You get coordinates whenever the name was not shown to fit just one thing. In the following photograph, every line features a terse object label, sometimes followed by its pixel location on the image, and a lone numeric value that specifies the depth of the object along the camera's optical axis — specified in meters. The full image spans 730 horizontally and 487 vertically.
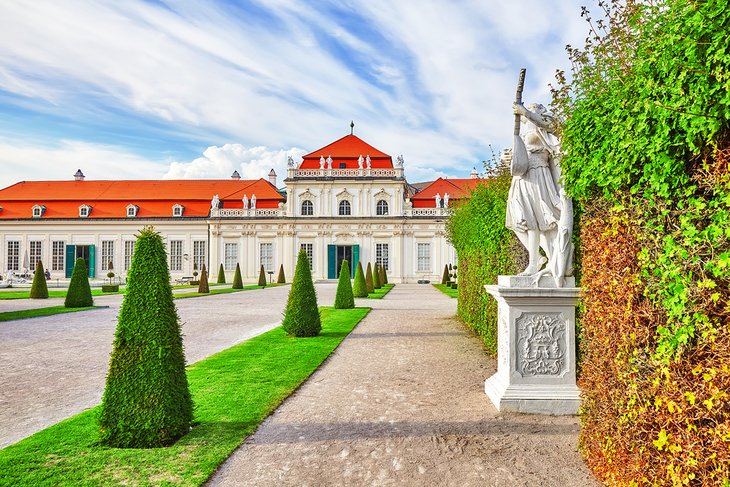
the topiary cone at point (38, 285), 20.97
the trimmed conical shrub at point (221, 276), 35.80
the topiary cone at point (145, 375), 4.03
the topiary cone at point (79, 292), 17.03
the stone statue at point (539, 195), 4.80
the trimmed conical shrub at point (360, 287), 21.78
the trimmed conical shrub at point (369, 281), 25.20
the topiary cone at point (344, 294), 16.02
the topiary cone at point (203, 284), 24.63
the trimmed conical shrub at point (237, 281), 29.67
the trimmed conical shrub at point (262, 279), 32.84
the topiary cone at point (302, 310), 9.81
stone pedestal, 4.82
